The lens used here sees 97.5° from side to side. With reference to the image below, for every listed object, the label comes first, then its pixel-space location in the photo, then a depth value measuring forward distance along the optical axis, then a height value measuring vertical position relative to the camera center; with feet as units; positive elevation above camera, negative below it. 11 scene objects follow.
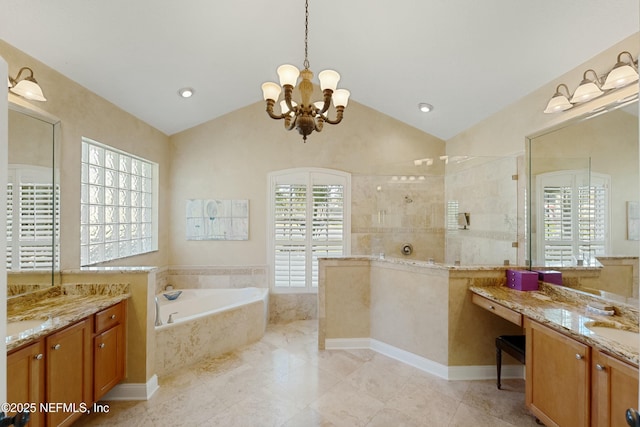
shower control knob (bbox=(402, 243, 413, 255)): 11.21 -1.37
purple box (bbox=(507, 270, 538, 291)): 7.81 -1.82
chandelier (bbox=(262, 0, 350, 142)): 6.32 +2.85
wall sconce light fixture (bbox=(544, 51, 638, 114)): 6.07 +3.13
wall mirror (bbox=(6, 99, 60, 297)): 6.58 +0.30
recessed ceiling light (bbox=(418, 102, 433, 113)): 11.67 +4.57
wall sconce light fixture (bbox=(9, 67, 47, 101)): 6.63 +3.05
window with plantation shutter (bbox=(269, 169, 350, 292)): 13.57 -0.46
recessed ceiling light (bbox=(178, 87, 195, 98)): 10.62 +4.68
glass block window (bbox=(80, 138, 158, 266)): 9.63 +0.35
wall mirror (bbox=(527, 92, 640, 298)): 5.90 +0.49
